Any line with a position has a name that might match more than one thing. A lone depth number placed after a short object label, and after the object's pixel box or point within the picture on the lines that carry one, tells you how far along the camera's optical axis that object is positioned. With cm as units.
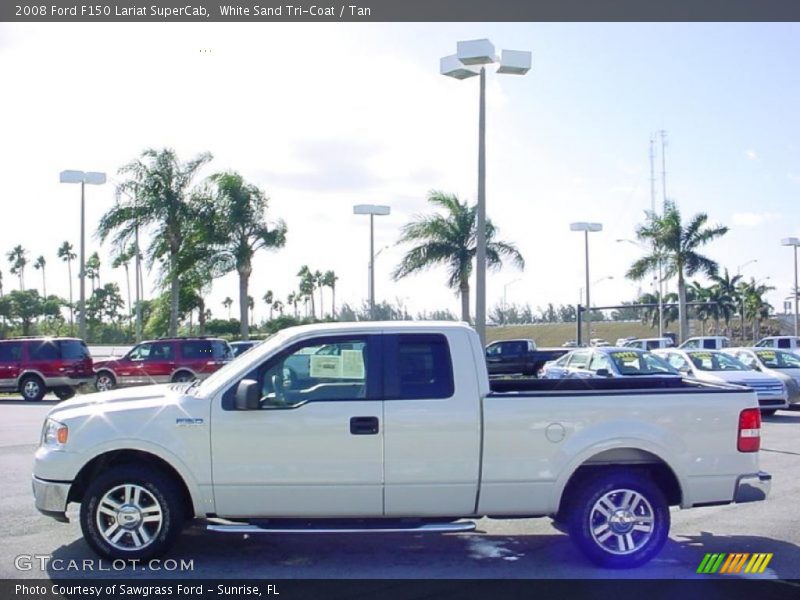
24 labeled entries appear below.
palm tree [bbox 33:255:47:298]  10609
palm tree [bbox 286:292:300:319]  8925
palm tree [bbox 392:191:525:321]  3272
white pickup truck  651
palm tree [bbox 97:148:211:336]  3247
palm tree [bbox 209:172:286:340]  3369
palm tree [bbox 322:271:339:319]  7919
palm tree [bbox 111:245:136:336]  3281
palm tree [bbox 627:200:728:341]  4097
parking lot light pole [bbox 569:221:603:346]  4275
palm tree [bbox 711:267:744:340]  7475
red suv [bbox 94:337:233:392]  2559
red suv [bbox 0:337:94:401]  2456
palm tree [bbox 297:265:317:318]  7951
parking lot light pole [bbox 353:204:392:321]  3241
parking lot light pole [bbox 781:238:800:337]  4819
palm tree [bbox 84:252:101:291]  9336
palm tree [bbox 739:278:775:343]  7512
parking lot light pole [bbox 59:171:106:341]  2964
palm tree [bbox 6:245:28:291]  10012
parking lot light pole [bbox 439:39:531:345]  1852
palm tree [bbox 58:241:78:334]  9562
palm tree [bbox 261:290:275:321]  9679
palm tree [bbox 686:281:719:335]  7662
